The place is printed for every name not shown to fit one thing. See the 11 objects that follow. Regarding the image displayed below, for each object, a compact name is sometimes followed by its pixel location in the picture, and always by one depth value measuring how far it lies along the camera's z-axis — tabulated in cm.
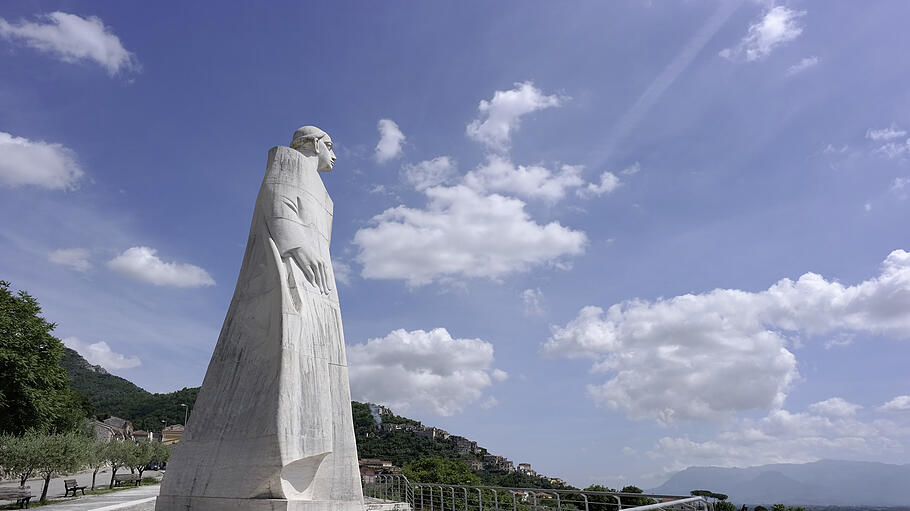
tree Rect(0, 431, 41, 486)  1680
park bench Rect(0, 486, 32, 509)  1556
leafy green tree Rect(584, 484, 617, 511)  1383
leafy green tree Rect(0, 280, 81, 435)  2136
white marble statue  818
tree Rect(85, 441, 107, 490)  1961
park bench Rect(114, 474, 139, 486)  2885
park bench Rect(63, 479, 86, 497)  2072
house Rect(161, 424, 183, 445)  6364
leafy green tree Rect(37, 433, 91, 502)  1742
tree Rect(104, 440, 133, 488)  2492
